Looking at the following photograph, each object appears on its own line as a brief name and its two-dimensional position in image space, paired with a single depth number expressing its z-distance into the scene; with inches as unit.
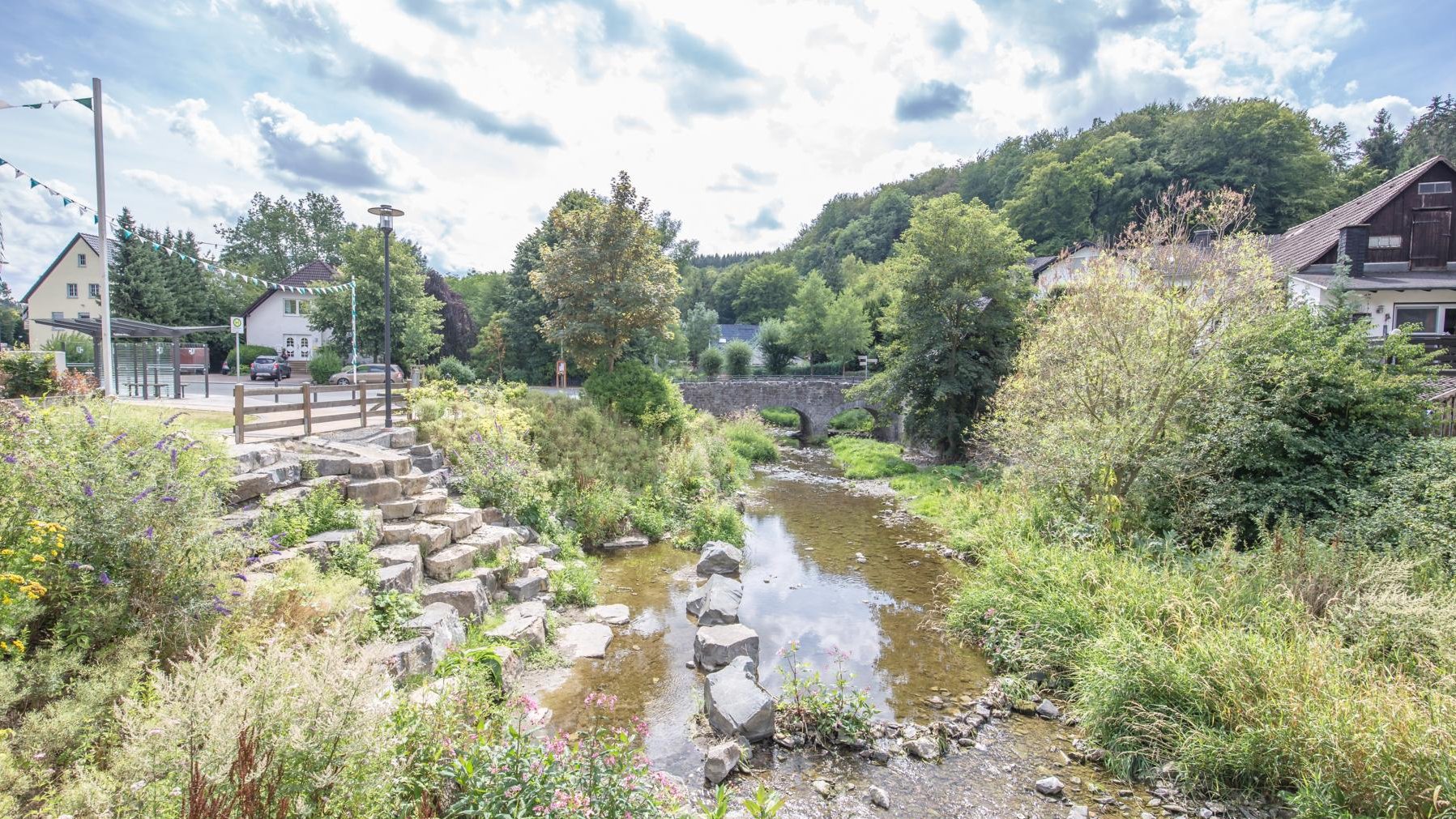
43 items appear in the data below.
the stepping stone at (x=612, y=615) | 341.4
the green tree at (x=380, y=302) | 1098.1
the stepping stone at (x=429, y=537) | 322.7
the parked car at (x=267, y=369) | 1171.3
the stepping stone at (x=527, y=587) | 339.6
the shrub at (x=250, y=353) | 1424.7
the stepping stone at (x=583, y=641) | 300.8
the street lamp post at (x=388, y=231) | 443.8
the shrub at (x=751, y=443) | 911.0
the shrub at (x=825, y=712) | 243.1
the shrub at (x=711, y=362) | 1432.1
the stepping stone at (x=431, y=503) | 353.7
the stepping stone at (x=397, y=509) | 336.2
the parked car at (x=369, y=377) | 573.3
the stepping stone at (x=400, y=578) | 270.1
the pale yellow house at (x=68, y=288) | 1602.6
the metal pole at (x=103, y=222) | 407.8
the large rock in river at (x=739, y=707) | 236.5
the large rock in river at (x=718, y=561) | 431.2
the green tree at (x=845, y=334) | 1573.6
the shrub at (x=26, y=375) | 459.5
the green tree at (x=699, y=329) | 1649.9
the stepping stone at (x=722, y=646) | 294.4
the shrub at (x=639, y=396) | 648.4
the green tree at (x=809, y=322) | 1604.3
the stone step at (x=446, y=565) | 315.9
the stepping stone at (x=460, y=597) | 290.8
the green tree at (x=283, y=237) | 2127.2
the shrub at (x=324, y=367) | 1116.5
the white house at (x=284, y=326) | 1640.0
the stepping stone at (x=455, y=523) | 346.9
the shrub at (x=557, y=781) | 137.7
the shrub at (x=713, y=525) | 498.0
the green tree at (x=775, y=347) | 1664.6
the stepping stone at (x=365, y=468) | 342.6
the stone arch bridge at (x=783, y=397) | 1192.8
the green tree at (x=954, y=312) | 789.9
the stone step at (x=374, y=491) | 331.9
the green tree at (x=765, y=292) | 2568.9
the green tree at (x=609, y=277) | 661.9
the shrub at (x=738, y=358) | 1489.9
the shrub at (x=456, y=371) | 1063.6
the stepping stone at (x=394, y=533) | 314.3
